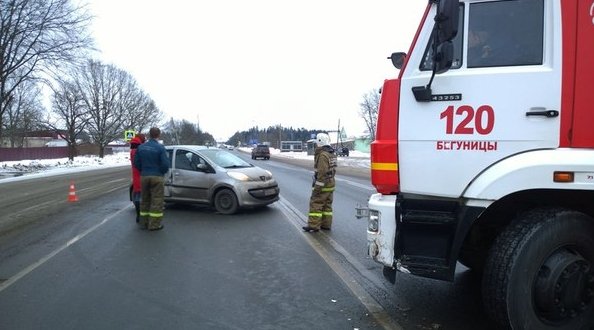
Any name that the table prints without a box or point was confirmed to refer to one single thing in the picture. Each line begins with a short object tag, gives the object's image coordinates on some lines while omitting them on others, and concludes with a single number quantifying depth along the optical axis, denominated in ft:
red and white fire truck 12.61
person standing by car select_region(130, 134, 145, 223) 33.74
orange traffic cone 47.32
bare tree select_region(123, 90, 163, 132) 232.84
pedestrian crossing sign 150.55
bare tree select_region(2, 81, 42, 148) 201.04
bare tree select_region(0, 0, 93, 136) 106.83
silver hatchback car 37.04
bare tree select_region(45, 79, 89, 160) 182.70
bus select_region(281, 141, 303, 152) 353.55
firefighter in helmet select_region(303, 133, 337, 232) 29.73
